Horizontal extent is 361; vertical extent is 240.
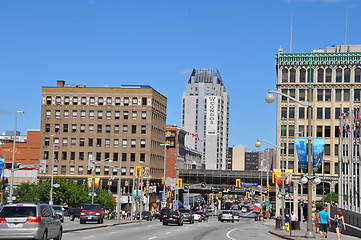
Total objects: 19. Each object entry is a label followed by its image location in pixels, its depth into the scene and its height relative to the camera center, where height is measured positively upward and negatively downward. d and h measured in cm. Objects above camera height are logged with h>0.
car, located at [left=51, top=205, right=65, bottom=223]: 5552 -232
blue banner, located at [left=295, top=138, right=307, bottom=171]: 3388 +226
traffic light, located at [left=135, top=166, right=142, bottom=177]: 6284 +143
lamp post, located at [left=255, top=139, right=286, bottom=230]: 5252 -33
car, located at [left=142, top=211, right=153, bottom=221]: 8550 -411
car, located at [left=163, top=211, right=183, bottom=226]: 5689 -285
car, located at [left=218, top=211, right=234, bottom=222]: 8388 -372
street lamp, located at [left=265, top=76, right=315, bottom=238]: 3456 -14
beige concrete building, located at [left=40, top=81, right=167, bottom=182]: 12119 +1112
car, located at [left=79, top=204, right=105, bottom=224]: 5266 -244
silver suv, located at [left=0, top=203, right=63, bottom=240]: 2378 -151
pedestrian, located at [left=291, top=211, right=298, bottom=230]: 5002 -235
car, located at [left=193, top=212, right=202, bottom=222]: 8205 -389
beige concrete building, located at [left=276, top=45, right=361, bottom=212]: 10969 +1713
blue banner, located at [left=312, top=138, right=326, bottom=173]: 3431 +220
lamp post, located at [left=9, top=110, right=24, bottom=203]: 6119 +643
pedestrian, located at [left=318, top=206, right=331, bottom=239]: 3238 -153
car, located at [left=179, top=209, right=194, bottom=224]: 6761 -311
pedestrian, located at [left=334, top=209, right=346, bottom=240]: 3114 -150
